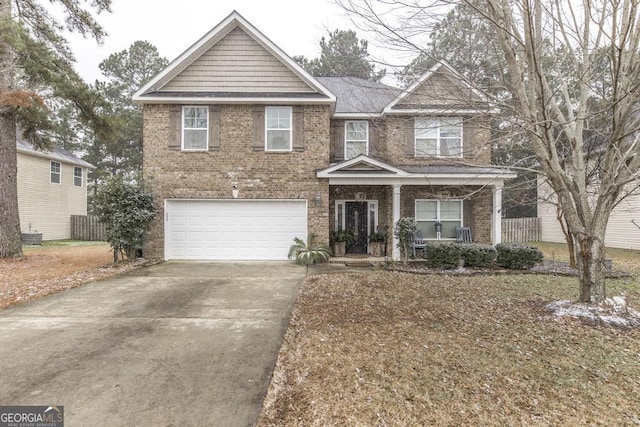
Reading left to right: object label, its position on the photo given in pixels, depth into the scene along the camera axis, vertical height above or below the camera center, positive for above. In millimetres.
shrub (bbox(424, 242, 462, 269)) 9320 -1152
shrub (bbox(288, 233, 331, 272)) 10320 -1189
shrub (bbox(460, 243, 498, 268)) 9336 -1152
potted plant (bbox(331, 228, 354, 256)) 11547 -931
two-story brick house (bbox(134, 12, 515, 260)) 10719 +1825
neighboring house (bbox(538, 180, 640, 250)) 14039 -727
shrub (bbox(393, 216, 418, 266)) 9802 -572
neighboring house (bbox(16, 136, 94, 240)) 16594 +1236
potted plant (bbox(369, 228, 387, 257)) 11680 -1066
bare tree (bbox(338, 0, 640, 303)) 4609 +1959
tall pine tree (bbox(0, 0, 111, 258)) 10461 +4288
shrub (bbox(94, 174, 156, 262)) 9344 +40
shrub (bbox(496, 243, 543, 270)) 9211 -1183
